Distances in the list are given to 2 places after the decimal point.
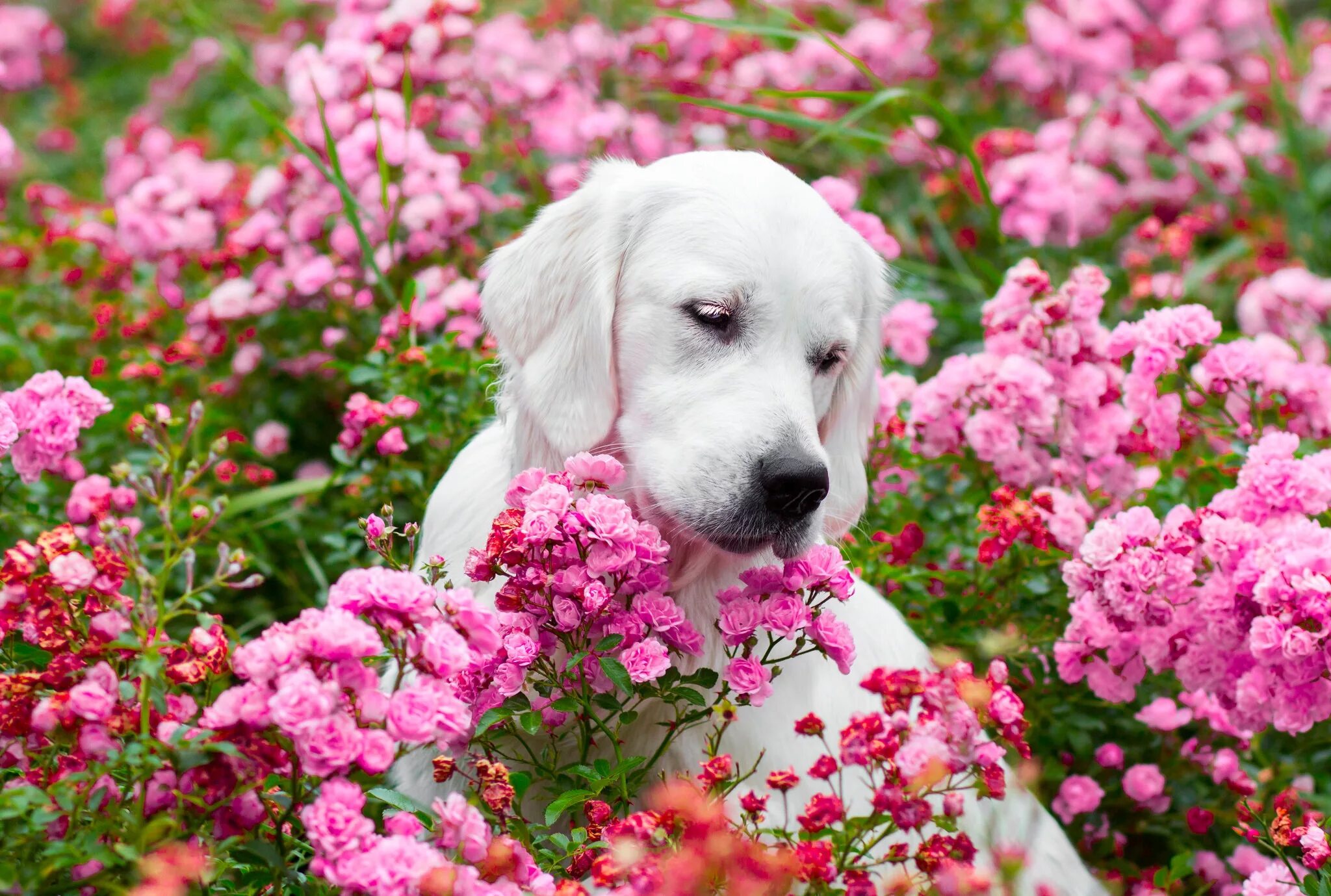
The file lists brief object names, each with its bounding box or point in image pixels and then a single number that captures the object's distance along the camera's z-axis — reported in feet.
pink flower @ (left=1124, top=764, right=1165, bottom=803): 10.39
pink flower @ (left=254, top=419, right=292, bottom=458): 13.15
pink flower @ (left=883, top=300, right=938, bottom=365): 12.59
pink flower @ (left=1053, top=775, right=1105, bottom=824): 10.25
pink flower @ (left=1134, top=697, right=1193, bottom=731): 10.28
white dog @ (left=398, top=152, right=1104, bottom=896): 8.12
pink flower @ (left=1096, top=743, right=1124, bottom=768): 10.50
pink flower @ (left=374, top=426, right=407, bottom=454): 10.44
